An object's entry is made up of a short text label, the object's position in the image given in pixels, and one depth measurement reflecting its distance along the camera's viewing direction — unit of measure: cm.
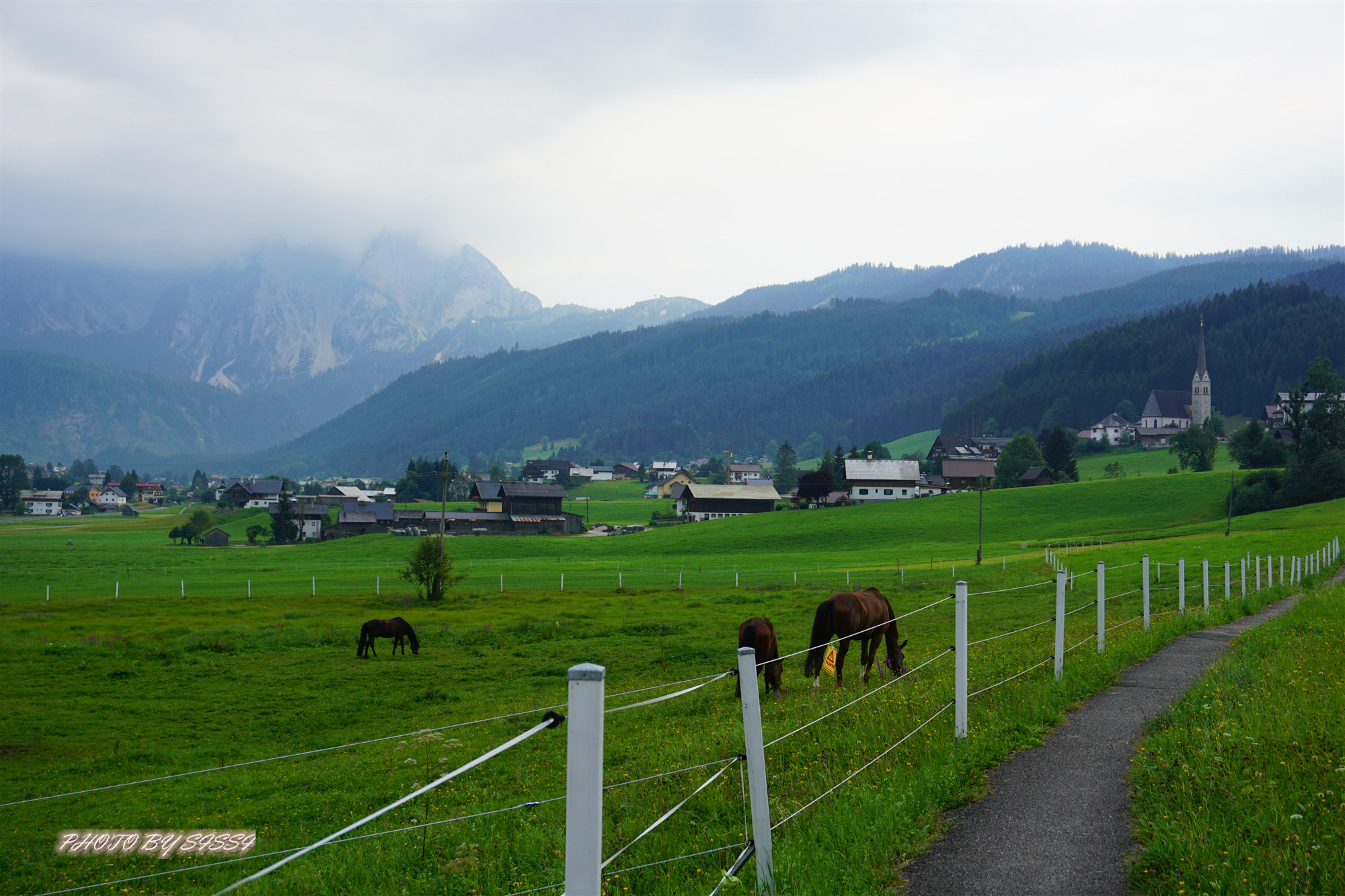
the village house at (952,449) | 18475
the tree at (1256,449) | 10912
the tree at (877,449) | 16725
